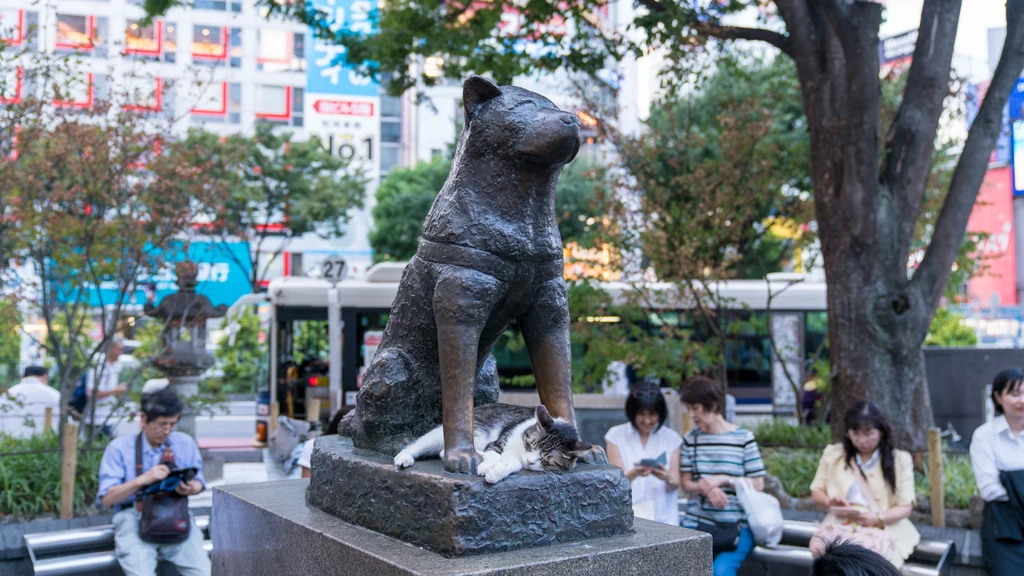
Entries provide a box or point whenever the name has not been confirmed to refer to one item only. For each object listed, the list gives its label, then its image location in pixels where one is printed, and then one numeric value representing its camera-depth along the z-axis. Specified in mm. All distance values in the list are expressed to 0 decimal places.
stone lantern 10325
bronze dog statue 2619
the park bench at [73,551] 5164
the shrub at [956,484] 6727
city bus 14273
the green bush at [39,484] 6750
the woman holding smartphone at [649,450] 4824
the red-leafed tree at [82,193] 7867
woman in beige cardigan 4625
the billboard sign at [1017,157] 19370
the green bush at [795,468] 7422
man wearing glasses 4688
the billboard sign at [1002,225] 30734
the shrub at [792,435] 9023
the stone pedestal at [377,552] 2307
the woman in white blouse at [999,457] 4461
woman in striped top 4656
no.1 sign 27578
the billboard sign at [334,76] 25578
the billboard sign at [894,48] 20655
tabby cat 2531
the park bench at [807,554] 5086
